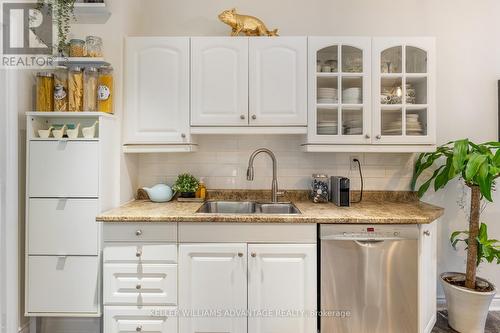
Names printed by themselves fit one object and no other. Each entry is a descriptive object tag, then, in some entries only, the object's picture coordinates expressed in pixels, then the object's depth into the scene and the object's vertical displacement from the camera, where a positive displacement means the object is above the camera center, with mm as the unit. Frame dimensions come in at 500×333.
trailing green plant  1961 +1028
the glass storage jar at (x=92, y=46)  2041 +838
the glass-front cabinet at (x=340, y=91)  2188 +568
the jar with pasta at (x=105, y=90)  2059 +533
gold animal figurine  2250 +1101
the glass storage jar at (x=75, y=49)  2018 +805
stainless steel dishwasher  1834 -690
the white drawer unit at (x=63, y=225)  1860 -380
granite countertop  1836 -313
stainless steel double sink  2387 -340
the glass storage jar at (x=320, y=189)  2365 -182
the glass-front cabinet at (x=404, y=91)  2184 +567
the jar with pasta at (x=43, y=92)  1965 +496
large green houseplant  1905 -552
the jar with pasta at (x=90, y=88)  2010 +537
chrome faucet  2258 -53
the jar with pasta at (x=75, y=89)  1987 +523
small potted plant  2402 -164
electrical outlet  2541 +39
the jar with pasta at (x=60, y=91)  1970 +510
